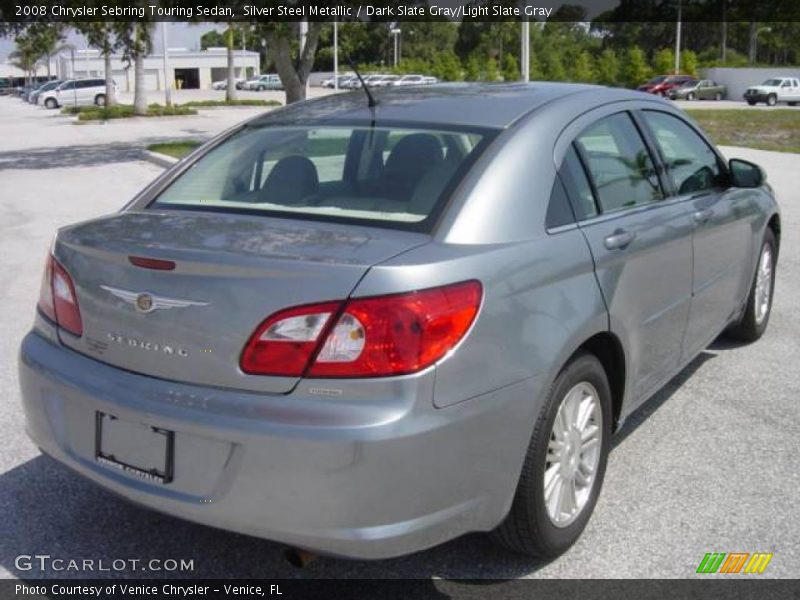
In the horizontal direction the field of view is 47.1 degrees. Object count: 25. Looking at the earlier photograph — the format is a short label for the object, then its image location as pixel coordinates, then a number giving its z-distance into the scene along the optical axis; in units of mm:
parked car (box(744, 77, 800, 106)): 52562
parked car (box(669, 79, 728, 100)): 56312
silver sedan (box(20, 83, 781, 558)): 2600
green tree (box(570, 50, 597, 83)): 63031
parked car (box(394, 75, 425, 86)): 60962
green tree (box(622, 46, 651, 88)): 63356
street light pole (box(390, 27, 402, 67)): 96275
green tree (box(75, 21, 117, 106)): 23438
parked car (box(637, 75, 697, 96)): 55688
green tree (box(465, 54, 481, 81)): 66062
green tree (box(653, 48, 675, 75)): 66981
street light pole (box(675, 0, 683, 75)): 67375
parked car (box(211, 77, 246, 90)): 92812
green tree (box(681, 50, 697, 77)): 67875
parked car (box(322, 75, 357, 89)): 71756
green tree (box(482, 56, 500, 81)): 62506
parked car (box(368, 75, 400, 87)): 62531
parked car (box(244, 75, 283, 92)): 87625
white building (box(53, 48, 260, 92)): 93062
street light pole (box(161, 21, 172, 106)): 48434
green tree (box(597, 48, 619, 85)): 63031
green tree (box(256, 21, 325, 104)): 17234
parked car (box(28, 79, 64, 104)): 58831
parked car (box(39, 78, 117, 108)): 56531
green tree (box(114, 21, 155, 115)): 20609
